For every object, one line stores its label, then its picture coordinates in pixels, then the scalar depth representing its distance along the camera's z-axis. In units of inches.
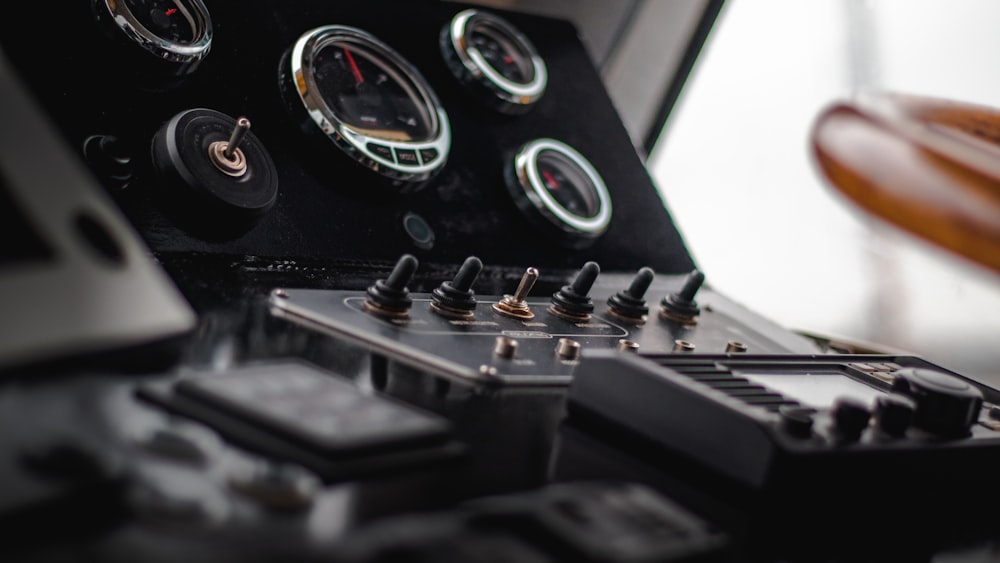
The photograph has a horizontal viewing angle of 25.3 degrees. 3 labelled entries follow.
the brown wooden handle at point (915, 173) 23.9
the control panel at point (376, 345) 26.1
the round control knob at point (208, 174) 35.5
